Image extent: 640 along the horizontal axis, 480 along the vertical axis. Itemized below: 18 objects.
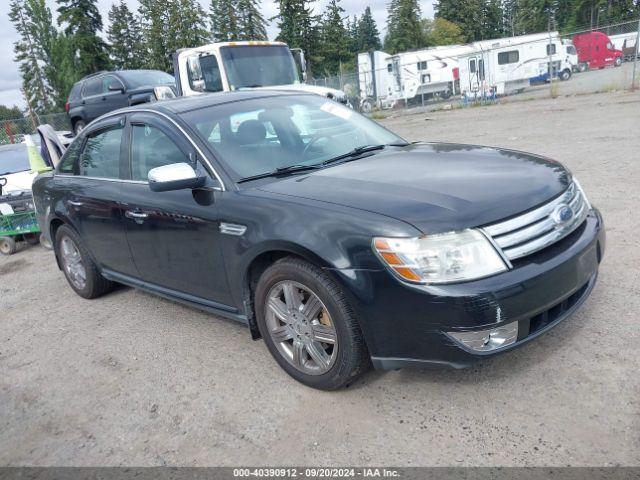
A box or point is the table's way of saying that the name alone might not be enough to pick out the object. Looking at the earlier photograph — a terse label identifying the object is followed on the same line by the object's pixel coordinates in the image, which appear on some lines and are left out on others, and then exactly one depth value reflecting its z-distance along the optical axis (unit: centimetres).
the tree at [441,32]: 6781
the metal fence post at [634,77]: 1804
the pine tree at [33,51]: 6312
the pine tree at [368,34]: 9896
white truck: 1080
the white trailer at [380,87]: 3084
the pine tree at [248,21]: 5338
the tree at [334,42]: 5553
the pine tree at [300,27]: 4847
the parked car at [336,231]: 264
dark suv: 1300
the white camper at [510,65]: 2966
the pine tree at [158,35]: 4425
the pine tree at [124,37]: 5483
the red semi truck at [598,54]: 3575
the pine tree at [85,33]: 4697
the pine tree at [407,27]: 6294
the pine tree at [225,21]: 5322
